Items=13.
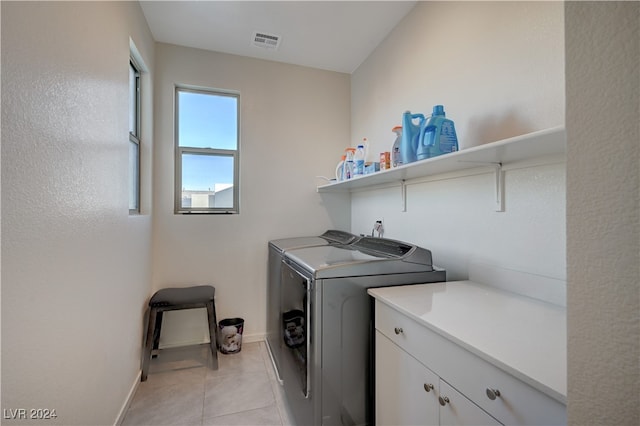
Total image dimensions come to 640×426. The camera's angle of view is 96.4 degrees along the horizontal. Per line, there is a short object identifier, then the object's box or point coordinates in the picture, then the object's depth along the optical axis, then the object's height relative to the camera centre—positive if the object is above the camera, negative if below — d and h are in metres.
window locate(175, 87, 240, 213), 2.71 +0.62
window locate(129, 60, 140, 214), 2.16 +0.60
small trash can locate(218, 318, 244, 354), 2.54 -1.10
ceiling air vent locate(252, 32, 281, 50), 2.46 +1.55
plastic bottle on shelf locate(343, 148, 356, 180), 2.44 +0.44
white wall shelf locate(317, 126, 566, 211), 1.03 +0.27
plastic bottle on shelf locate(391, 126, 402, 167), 1.72 +0.39
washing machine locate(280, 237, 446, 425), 1.43 -0.60
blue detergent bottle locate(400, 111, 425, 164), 1.59 +0.44
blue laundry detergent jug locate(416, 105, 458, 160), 1.48 +0.41
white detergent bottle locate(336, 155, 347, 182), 2.63 +0.41
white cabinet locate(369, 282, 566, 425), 0.72 -0.45
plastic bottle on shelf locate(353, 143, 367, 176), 2.31 +0.45
